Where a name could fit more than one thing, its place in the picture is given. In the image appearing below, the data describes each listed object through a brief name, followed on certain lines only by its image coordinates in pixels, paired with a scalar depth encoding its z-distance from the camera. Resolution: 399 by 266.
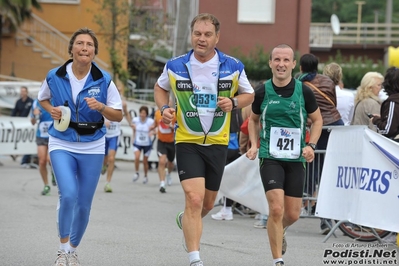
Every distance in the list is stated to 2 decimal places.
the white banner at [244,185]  12.25
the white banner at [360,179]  9.41
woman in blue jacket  7.86
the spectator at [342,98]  12.58
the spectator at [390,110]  10.42
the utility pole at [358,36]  53.72
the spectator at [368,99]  12.33
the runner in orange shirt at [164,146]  17.97
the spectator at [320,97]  11.80
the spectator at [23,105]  25.56
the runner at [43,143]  16.16
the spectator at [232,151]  13.33
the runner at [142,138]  20.41
